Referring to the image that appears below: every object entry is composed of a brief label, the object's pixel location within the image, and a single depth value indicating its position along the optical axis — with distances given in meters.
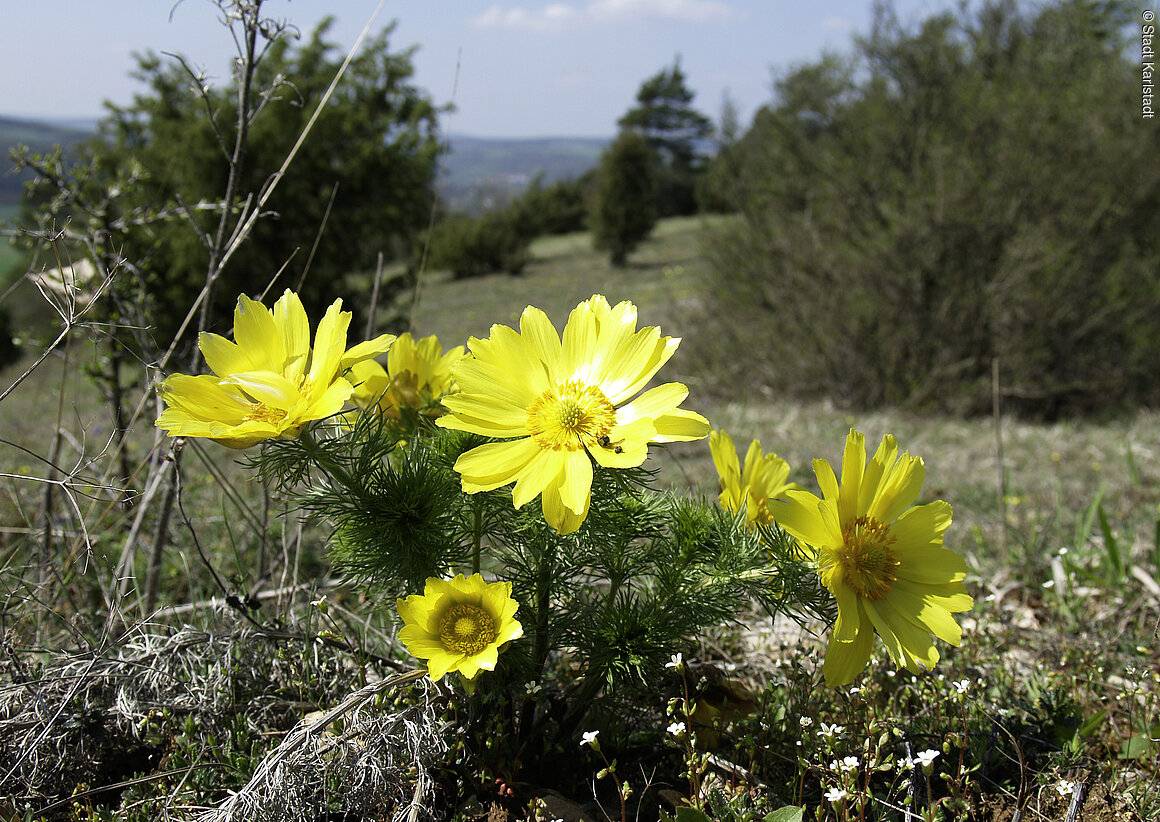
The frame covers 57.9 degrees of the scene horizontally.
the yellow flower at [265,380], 0.26
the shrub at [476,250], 17.31
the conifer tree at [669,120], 29.80
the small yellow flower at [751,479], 0.33
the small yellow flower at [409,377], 0.32
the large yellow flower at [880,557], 0.28
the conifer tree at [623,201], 16.51
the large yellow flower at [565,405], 0.26
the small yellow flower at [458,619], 0.28
